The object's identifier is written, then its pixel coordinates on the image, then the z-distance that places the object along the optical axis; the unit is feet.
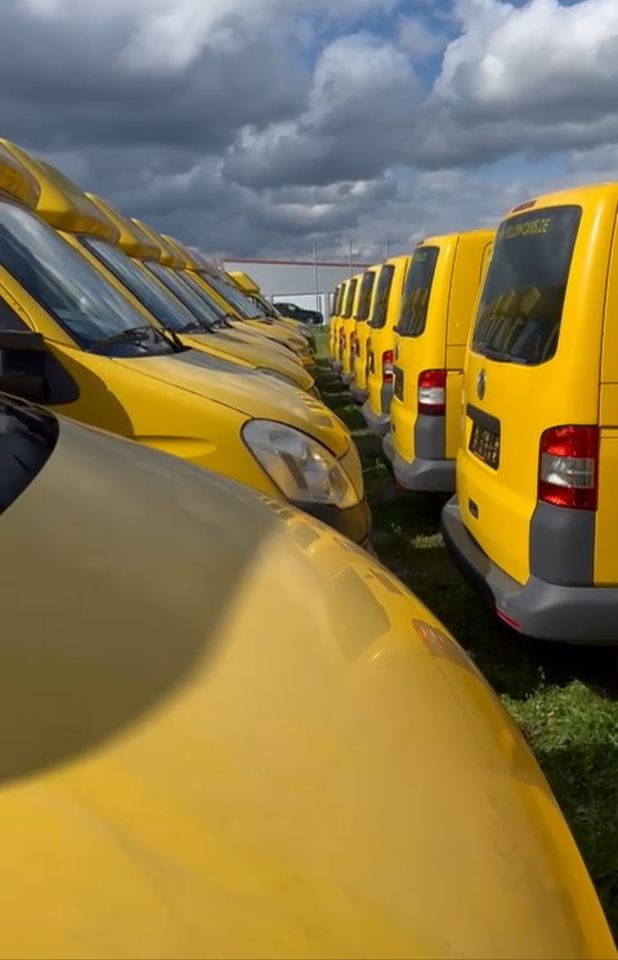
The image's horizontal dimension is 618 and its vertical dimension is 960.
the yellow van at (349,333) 54.87
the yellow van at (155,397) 11.39
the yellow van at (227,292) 51.49
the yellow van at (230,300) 43.09
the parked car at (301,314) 193.77
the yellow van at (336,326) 72.55
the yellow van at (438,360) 20.38
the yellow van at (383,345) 31.94
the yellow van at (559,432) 11.21
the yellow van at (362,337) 43.73
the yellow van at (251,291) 76.23
